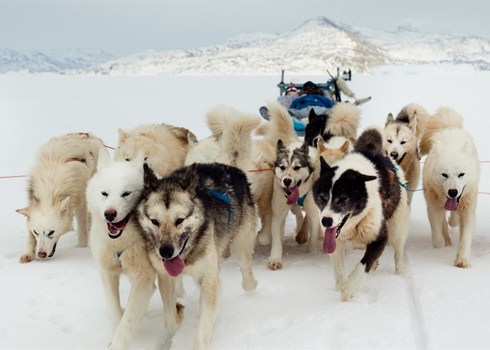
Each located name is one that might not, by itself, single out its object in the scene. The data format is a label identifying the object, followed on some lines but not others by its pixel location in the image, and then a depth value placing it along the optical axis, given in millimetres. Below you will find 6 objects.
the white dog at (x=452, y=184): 3936
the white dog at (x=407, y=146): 4912
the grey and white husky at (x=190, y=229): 2566
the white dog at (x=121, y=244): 2709
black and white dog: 3070
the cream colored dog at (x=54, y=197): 4164
